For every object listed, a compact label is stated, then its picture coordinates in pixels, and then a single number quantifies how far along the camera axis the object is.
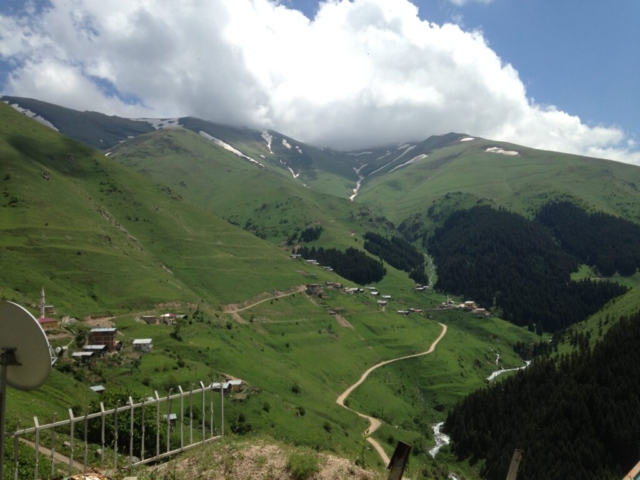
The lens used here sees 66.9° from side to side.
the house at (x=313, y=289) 164.12
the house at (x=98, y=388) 59.36
